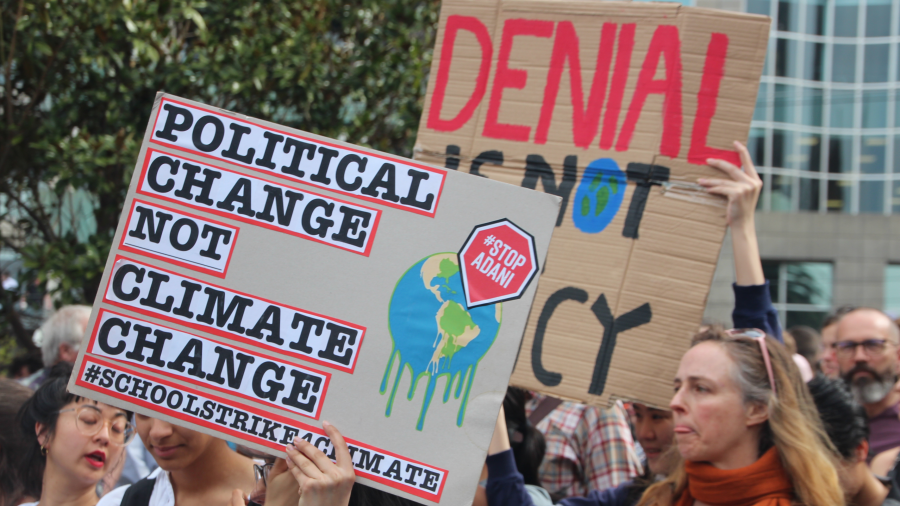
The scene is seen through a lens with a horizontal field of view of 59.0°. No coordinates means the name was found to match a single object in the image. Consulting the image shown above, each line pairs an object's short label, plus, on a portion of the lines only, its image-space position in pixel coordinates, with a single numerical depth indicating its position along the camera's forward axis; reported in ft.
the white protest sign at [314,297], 6.20
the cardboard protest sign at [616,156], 8.53
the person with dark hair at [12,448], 9.29
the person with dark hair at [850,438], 8.82
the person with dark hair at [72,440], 8.90
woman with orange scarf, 7.52
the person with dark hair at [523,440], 10.21
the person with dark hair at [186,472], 7.69
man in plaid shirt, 11.38
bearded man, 12.87
